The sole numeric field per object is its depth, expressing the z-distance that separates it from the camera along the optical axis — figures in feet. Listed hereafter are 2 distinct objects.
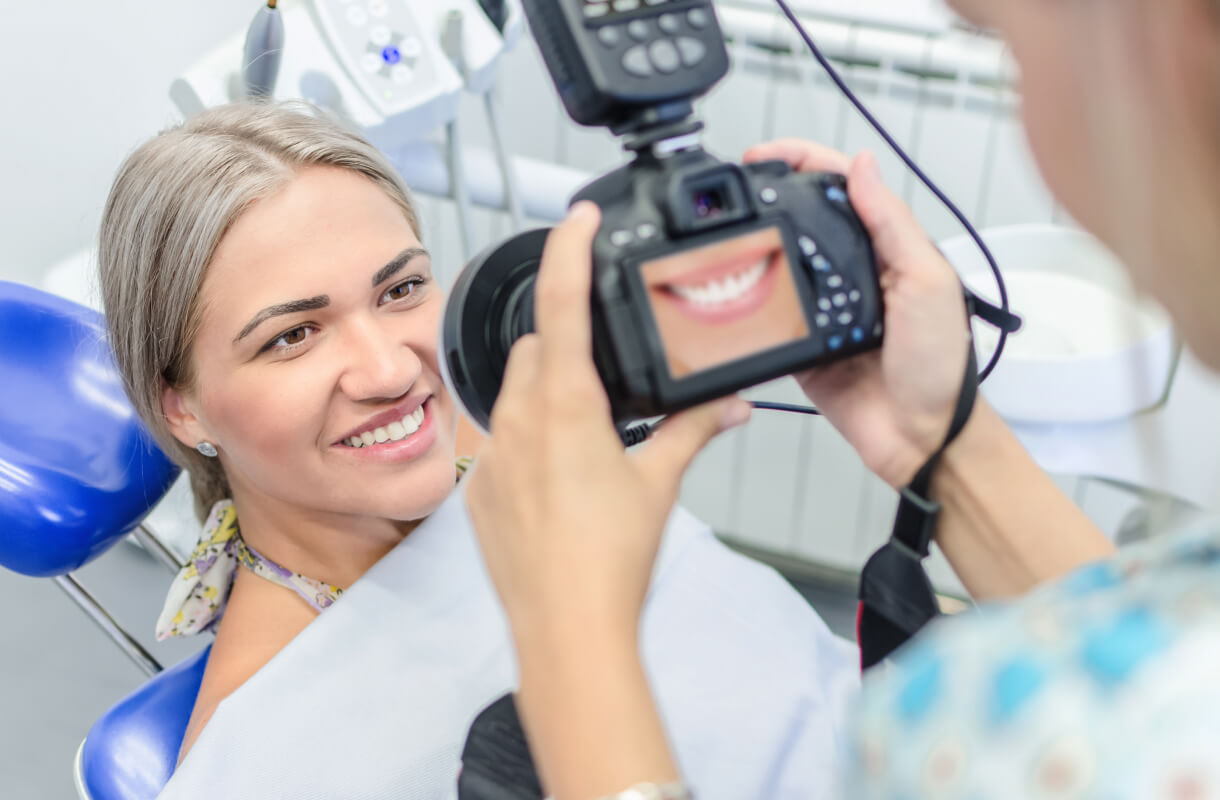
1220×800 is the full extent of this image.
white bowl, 4.25
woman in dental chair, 3.33
